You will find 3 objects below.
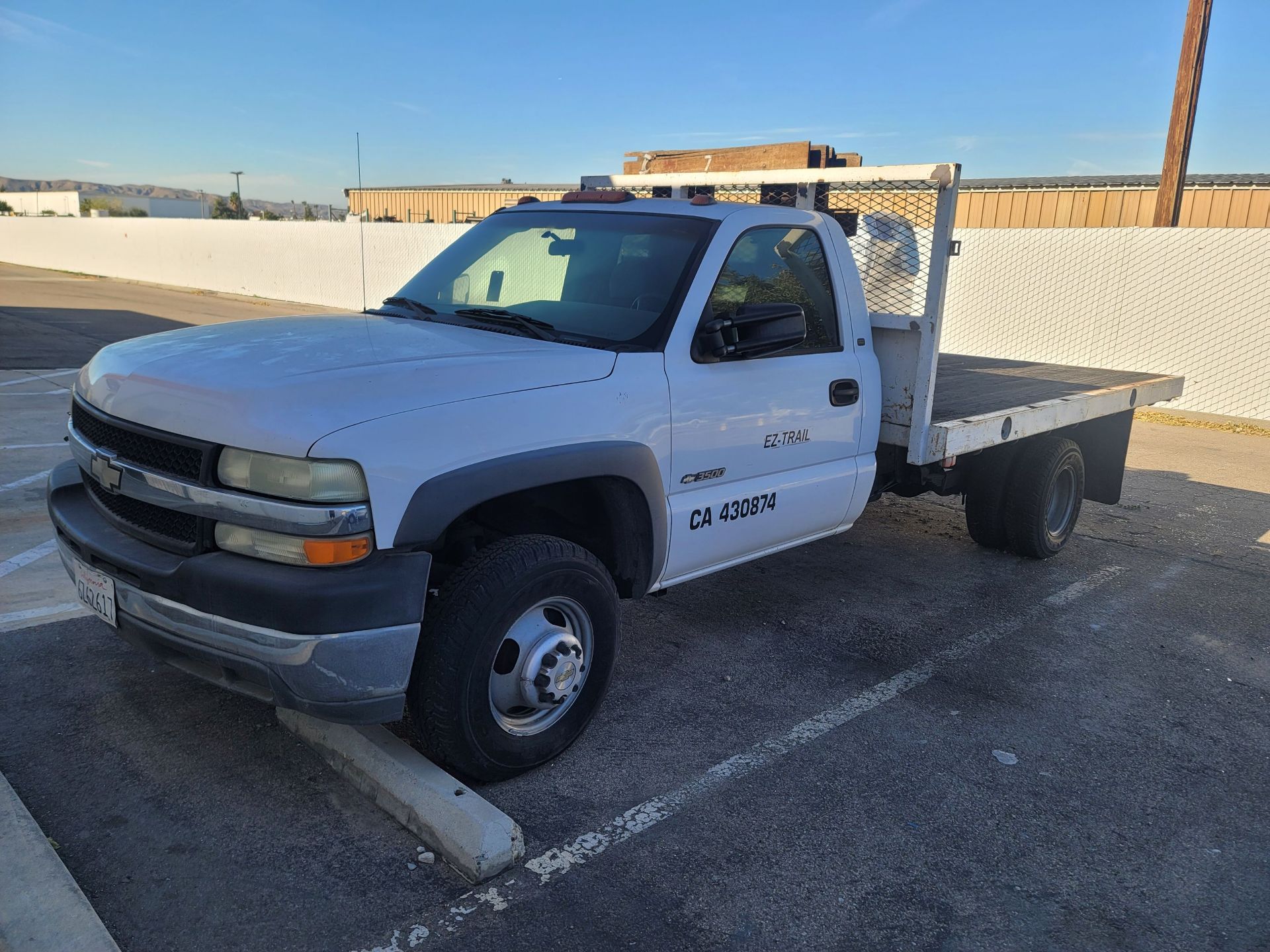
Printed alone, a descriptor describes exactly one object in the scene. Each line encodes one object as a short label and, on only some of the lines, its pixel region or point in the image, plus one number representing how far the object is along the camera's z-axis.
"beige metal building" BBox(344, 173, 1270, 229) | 21.30
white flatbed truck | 2.86
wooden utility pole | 13.87
